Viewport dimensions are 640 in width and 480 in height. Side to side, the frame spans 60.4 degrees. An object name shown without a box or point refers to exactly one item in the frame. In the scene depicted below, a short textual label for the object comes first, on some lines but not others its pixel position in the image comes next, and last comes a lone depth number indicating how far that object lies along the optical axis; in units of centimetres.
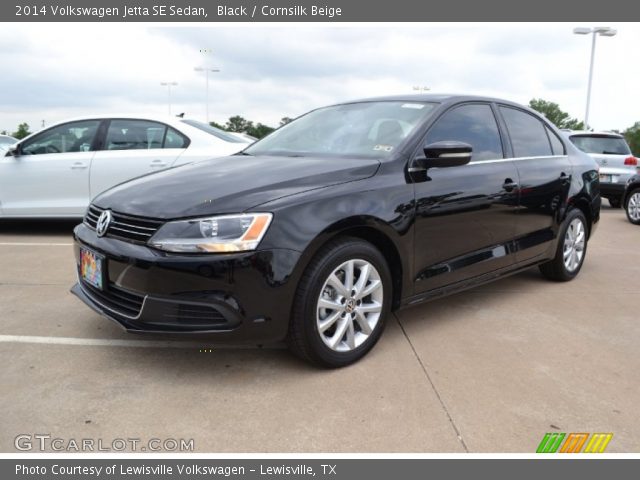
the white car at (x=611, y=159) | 1051
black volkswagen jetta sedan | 262
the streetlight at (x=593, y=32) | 1955
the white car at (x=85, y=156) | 661
